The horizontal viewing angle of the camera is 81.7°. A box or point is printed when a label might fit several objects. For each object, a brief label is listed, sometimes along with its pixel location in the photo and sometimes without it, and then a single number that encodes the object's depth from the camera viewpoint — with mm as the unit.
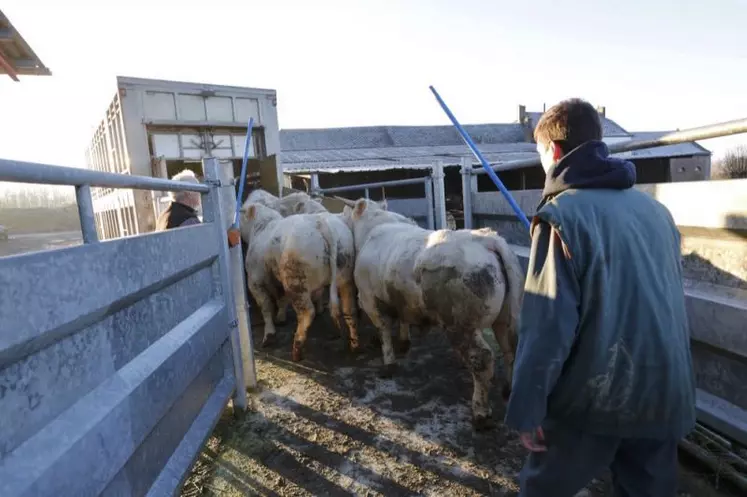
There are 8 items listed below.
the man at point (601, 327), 1579
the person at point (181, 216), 3832
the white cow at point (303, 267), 4930
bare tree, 23750
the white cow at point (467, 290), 3262
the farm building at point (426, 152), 15083
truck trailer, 6836
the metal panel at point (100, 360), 1212
